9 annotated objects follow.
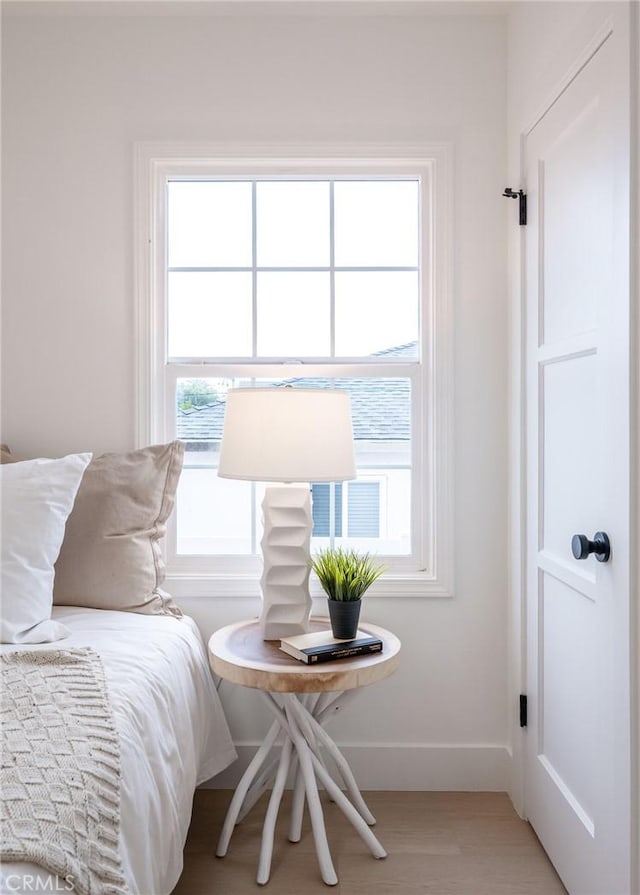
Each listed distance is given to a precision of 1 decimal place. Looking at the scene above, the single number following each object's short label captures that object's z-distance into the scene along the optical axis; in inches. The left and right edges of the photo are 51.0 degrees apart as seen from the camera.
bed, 42.1
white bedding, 51.4
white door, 57.1
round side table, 68.0
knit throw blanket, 39.2
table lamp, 73.0
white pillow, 67.1
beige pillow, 79.9
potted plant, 74.9
